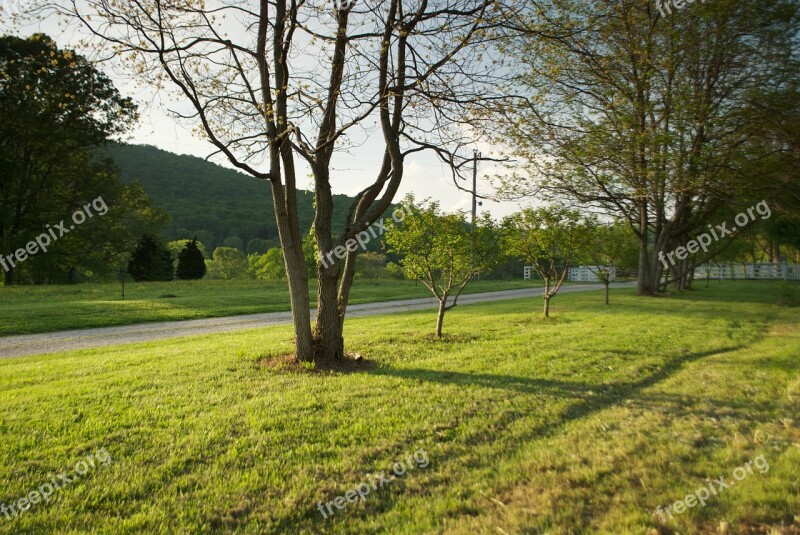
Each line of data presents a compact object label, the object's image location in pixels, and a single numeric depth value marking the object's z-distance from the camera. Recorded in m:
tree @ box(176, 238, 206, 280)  38.84
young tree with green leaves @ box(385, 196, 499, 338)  10.82
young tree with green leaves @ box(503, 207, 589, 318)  14.58
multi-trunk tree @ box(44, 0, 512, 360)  6.94
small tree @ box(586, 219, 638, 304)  19.91
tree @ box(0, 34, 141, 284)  24.92
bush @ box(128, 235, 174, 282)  34.91
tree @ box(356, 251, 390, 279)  40.28
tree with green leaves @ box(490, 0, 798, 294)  9.28
